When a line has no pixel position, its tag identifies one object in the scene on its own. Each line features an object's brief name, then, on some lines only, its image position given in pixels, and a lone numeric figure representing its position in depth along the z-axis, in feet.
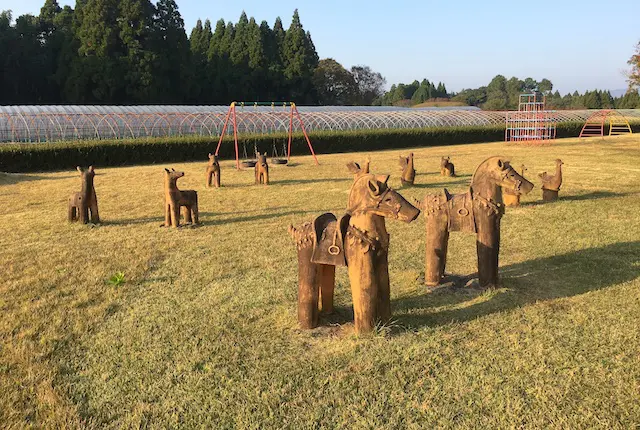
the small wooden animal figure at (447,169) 48.98
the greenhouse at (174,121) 72.02
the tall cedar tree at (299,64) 159.02
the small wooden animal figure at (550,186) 33.95
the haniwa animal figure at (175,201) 28.09
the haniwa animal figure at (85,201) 29.22
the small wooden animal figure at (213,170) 44.42
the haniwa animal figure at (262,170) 46.03
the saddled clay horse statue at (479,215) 17.07
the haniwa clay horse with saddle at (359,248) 12.45
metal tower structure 91.25
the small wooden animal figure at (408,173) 42.88
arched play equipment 108.99
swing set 58.67
